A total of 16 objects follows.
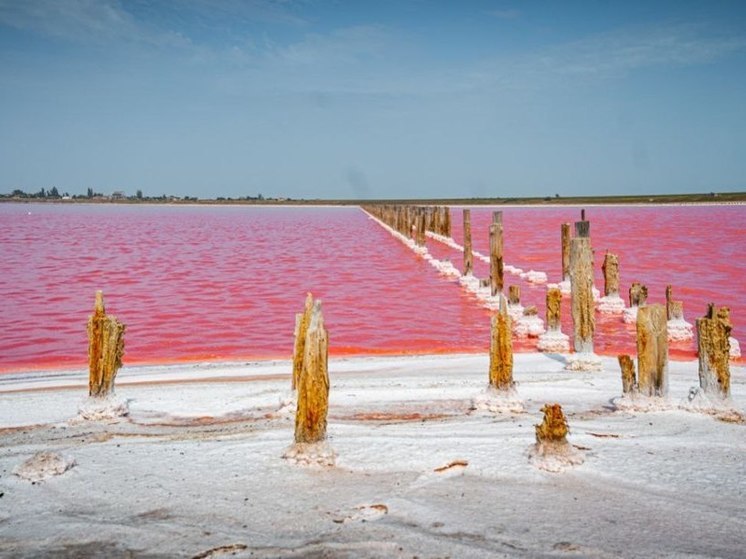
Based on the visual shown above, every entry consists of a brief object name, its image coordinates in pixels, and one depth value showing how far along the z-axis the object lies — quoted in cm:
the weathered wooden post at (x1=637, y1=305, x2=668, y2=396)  536
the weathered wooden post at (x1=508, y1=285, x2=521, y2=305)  1110
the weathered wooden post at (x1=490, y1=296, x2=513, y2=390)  558
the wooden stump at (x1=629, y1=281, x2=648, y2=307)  1027
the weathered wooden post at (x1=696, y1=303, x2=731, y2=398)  514
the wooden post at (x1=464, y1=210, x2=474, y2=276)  1675
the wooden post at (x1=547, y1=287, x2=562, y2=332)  883
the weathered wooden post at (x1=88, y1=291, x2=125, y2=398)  561
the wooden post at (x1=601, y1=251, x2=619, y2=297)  1197
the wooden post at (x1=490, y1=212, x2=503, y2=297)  1276
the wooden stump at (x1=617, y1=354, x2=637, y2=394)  550
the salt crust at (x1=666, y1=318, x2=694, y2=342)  973
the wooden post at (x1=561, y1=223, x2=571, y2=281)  1432
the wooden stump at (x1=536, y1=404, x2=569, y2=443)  427
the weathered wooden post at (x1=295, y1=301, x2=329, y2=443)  437
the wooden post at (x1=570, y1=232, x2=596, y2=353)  729
